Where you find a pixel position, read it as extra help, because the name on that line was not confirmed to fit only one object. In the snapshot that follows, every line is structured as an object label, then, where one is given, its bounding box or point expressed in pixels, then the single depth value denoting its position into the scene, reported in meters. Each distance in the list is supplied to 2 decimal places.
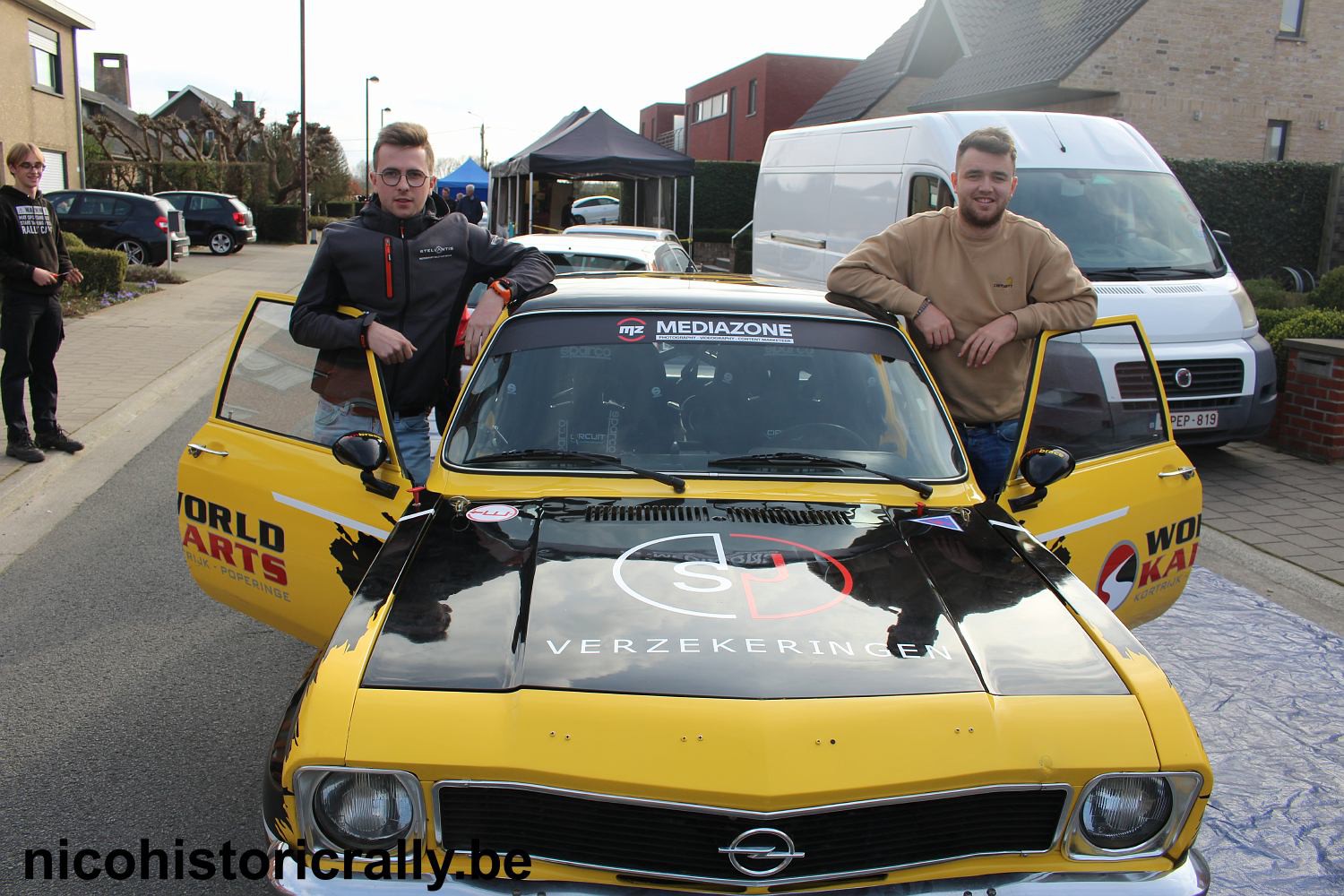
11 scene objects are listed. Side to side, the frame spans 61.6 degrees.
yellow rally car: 2.20
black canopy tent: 19.88
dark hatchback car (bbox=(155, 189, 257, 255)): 29.81
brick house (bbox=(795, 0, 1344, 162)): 22.09
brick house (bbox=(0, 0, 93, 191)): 24.19
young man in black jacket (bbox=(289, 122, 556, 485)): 4.11
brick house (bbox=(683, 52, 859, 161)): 44.94
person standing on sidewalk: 7.41
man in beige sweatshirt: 4.02
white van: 7.98
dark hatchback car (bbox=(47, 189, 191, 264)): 24.11
